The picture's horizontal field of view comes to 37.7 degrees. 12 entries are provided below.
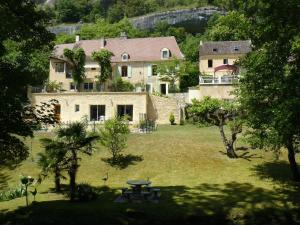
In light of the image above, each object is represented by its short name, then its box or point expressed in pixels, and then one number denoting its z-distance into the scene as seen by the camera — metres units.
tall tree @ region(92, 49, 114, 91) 53.97
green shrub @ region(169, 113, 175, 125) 43.15
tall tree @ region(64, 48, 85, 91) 53.78
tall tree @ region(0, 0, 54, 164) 16.23
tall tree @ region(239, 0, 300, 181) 19.83
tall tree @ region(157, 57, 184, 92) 57.12
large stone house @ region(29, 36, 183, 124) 42.44
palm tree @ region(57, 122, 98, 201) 22.14
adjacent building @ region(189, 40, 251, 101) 60.12
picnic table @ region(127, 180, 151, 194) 22.39
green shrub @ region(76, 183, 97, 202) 22.41
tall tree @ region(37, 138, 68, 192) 22.78
